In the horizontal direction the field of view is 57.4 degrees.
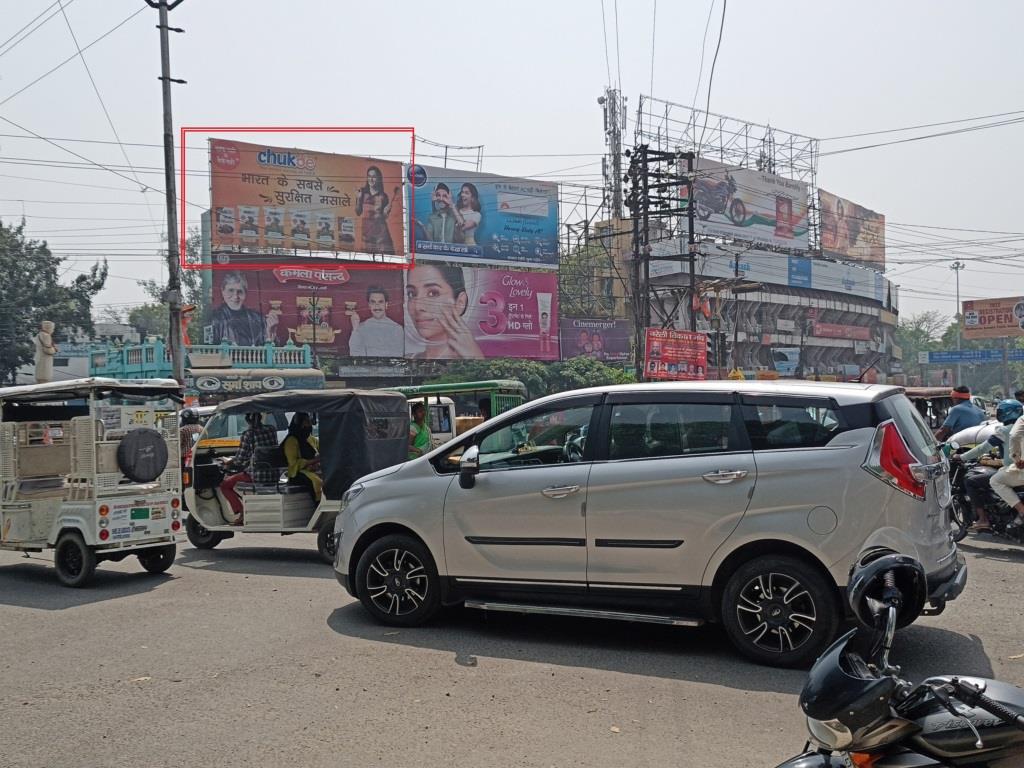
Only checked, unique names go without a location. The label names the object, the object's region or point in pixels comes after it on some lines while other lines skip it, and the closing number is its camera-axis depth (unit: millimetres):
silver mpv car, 5652
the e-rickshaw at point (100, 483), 9289
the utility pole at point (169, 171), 20078
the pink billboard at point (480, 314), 50000
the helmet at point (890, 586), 2600
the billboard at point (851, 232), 76000
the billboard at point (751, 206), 61906
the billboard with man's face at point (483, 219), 51062
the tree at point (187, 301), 63469
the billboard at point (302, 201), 44750
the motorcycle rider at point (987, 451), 10508
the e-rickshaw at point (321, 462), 10344
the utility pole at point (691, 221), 28094
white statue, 16734
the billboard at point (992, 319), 65250
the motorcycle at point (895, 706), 2498
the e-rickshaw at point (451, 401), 19172
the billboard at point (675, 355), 31000
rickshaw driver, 11359
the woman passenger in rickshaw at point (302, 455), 11031
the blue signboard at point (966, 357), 73938
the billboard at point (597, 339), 55781
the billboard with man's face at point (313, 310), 44750
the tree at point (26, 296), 41969
